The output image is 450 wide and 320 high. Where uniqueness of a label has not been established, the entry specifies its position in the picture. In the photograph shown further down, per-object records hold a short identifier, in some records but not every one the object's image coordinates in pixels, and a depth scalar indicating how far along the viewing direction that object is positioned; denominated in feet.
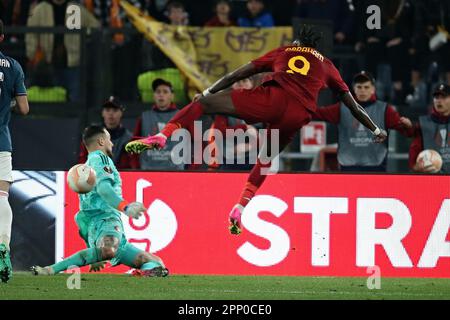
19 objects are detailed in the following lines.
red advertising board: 50.14
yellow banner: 60.34
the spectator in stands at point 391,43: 61.72
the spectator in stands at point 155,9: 62.64
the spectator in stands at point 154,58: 60.75
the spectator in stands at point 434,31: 62.90
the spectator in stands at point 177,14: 61.57
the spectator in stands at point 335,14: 63.31
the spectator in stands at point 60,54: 60.49
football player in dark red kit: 43.04
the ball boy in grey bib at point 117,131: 54.19
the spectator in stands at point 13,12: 63.16
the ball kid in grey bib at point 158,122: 55.01
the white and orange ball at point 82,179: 41.32
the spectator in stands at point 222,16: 61.16
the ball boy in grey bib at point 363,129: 53.31
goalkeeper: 42.27
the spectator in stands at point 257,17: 61.82
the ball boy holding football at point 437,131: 53.62
